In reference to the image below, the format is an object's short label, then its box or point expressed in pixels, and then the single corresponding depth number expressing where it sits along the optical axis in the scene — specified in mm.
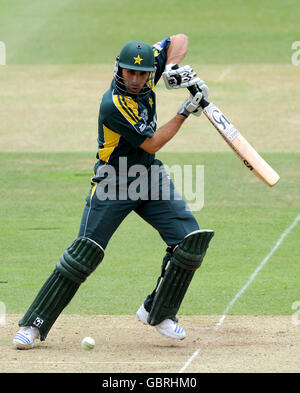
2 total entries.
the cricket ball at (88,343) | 12992
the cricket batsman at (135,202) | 13000
